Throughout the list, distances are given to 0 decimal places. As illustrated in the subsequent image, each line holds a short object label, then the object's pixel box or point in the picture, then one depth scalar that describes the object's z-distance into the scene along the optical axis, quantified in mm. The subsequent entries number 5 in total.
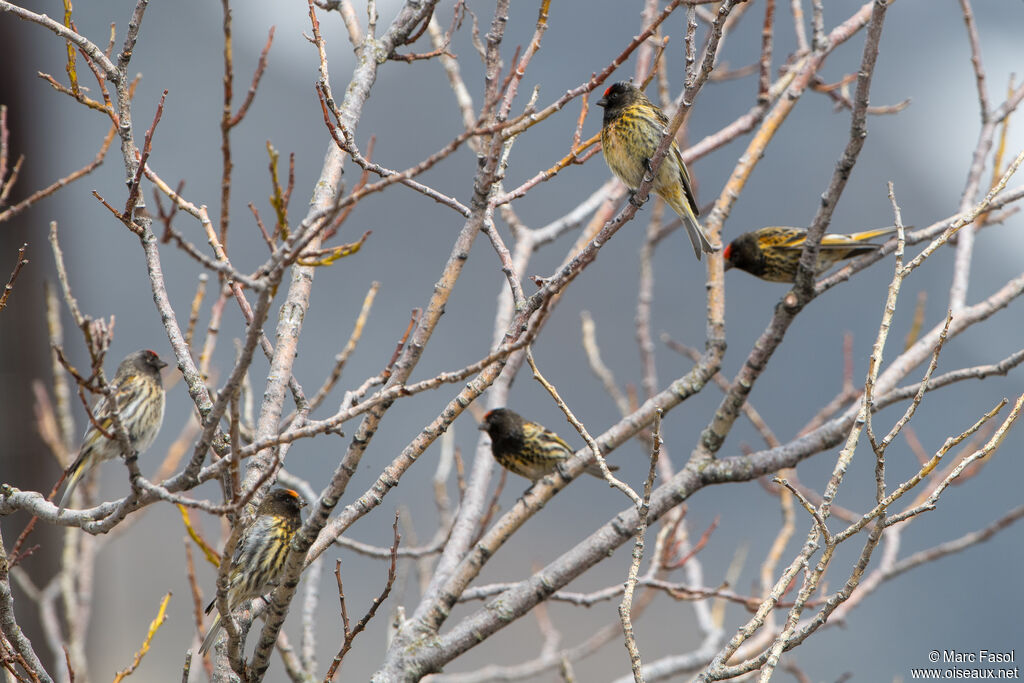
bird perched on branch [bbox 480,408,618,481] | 9609
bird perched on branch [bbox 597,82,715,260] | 9461
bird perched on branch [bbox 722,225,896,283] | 11273
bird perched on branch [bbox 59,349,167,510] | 8766
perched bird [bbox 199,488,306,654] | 7965
